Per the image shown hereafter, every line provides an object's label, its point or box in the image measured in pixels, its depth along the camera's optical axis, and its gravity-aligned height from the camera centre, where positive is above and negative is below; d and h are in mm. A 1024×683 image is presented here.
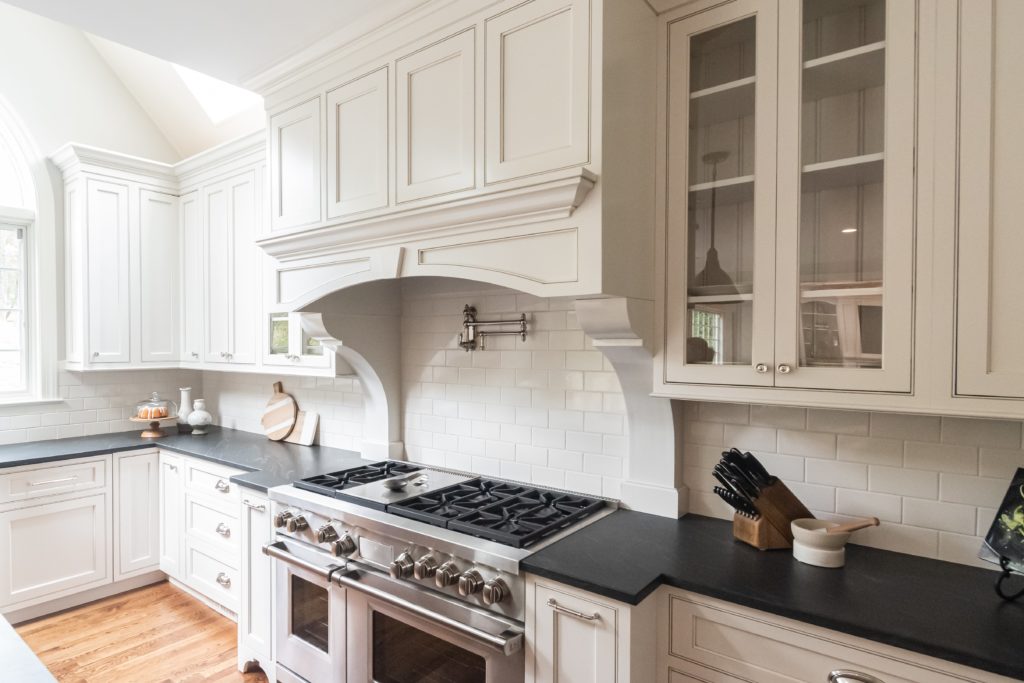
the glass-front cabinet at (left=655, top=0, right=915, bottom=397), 1455 +383
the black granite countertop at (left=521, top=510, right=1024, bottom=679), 1231 -650
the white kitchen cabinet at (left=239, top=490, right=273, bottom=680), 2469 -1124
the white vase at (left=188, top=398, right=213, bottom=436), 3713 -577
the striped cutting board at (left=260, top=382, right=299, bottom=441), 3396 -514
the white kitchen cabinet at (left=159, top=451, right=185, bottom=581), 3293 -1085
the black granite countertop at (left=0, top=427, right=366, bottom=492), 2680 -667
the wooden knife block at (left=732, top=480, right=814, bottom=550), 1706 -563
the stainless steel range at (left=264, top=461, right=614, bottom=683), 1720 -815
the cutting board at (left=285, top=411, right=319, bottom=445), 3285 -573
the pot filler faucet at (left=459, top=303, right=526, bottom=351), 2541 -2
